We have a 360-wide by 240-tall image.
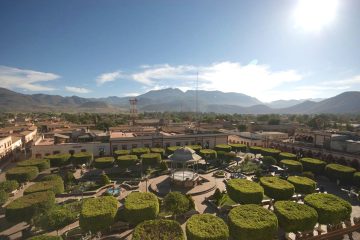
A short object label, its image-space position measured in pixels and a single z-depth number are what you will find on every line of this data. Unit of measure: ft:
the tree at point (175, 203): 76.18
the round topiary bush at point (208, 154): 156.87
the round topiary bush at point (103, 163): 136.26
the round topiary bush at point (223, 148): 171.95
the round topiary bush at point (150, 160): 140.06
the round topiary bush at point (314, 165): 130.82
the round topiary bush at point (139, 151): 156.87
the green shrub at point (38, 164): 126.82
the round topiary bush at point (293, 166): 131.34
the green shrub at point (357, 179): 110.32
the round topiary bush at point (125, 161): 137.69
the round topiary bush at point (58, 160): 141.38
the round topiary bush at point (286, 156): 149.38
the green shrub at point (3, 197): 83.75
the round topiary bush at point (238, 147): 186.09
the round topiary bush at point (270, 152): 158.41
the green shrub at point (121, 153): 154.33
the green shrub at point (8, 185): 94.06
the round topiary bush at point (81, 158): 144.70
